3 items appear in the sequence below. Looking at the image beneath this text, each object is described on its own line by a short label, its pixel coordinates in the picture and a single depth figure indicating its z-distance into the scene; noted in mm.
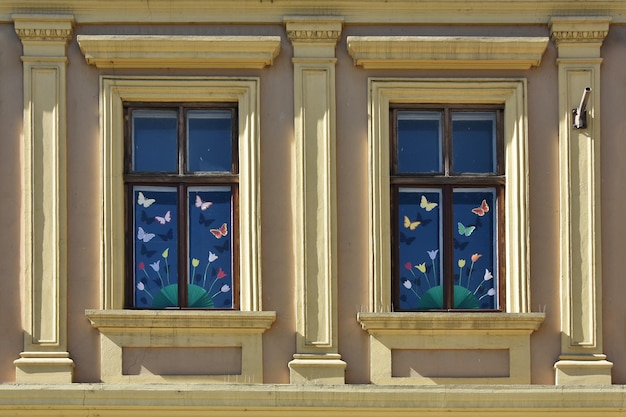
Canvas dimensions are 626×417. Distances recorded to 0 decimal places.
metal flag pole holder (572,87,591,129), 12047
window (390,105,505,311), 12289
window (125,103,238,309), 12258
